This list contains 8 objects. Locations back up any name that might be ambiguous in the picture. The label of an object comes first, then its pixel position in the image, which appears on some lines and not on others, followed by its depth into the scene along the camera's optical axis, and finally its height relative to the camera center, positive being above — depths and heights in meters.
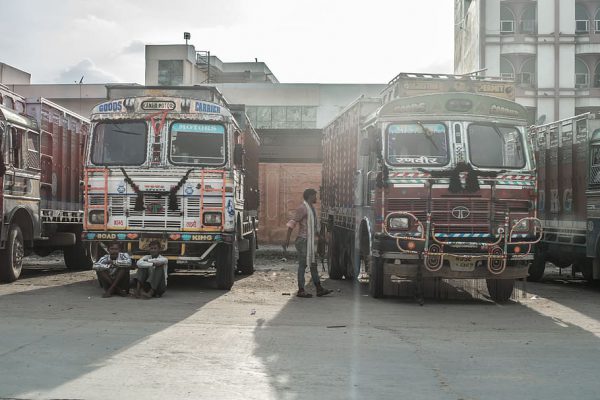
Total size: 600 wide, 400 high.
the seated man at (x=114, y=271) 11.80 -0.97
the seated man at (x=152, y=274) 11.68 -1.02
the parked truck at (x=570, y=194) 13.76 +0.50
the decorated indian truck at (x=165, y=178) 12.32 +0.59
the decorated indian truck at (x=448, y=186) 11.02 +0.46
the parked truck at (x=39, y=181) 13.66 +0.63
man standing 12.13 -0.33
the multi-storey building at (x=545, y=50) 37.31 +8.71
